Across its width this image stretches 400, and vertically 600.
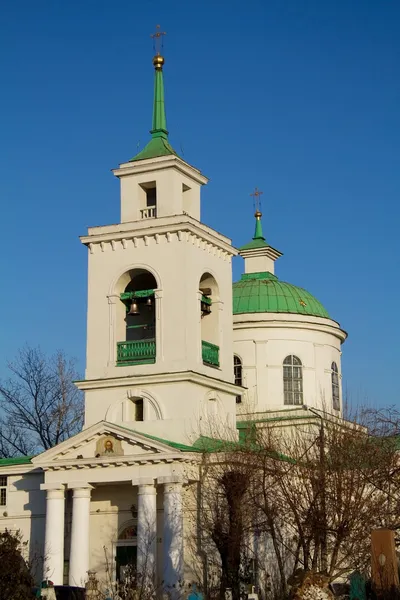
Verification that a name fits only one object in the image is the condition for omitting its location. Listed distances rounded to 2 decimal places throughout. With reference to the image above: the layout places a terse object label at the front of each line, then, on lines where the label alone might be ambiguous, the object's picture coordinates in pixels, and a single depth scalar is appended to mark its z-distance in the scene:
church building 30.83
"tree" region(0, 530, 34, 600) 19.92
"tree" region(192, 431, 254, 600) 29.50
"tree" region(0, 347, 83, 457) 48.84
